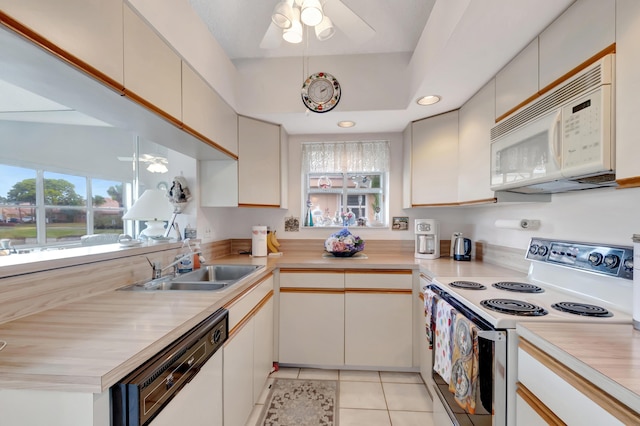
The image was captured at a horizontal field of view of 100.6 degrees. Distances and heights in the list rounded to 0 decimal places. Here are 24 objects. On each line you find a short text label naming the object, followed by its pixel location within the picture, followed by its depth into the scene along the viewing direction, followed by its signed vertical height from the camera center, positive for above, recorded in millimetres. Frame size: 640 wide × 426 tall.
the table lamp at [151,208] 1922 +8
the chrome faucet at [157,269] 1607 -363
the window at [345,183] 2799 +291
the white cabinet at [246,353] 1305 -833
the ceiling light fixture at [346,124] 2408 +793
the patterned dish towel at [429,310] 1522 -585
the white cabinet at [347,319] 2115 -882
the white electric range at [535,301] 972 -400
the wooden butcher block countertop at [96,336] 597 -382
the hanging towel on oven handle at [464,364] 1062 -649
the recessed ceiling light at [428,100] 1923 +816
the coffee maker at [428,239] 2385 -264
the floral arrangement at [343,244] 2428 -317
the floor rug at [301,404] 1656 -1317
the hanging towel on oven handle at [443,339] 1254 -643
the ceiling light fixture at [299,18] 1136 +863
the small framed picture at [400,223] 2734 -138
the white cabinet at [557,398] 612 -503
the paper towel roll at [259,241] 2523 -303
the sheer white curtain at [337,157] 2799 +558
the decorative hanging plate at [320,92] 1728 +767
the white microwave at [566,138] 876 +286
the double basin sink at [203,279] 1477 -454
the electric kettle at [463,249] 2264 -334
